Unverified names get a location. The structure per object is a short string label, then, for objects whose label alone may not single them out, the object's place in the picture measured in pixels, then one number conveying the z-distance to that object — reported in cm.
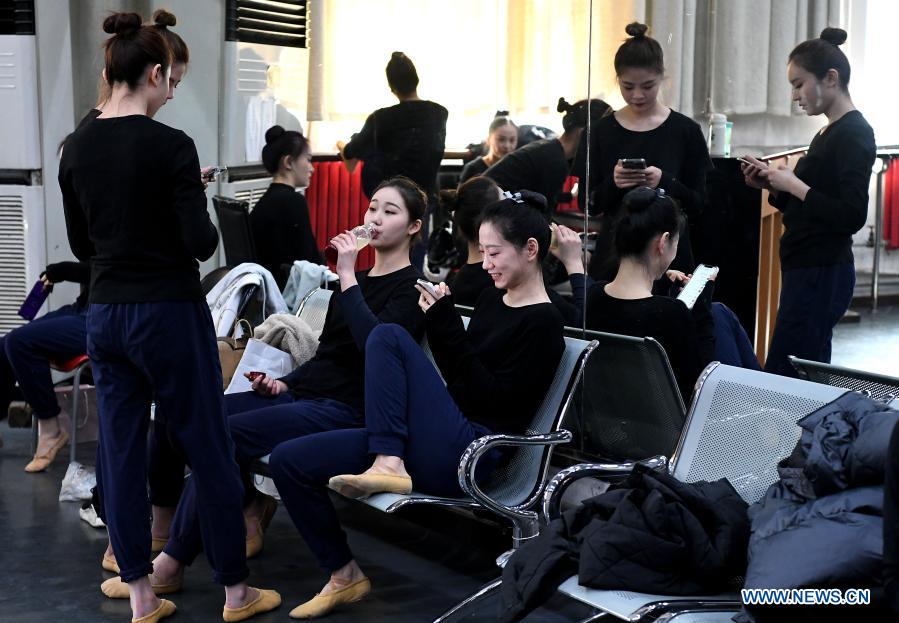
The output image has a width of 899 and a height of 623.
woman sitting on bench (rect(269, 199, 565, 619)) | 344
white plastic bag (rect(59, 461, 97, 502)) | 470
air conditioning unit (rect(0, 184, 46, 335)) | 598
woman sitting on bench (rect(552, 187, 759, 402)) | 376
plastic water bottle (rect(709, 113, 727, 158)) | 388
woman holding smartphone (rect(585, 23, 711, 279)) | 397
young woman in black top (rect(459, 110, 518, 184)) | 462
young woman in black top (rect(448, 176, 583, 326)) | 443
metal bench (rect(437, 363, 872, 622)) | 305
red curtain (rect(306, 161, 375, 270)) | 540
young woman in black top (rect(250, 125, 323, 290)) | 549
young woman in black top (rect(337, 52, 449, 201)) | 494
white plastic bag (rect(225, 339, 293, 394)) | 418
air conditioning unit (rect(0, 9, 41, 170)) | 585
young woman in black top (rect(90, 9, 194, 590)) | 368
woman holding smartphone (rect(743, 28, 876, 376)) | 357
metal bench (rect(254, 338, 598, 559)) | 334
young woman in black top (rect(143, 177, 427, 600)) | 372
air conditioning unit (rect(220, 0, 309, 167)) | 610
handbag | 441
